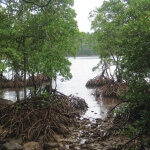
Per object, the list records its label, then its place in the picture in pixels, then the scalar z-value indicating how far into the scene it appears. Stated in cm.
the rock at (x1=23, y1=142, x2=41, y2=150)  751
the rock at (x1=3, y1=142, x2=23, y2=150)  695
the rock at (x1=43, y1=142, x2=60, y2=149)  744
